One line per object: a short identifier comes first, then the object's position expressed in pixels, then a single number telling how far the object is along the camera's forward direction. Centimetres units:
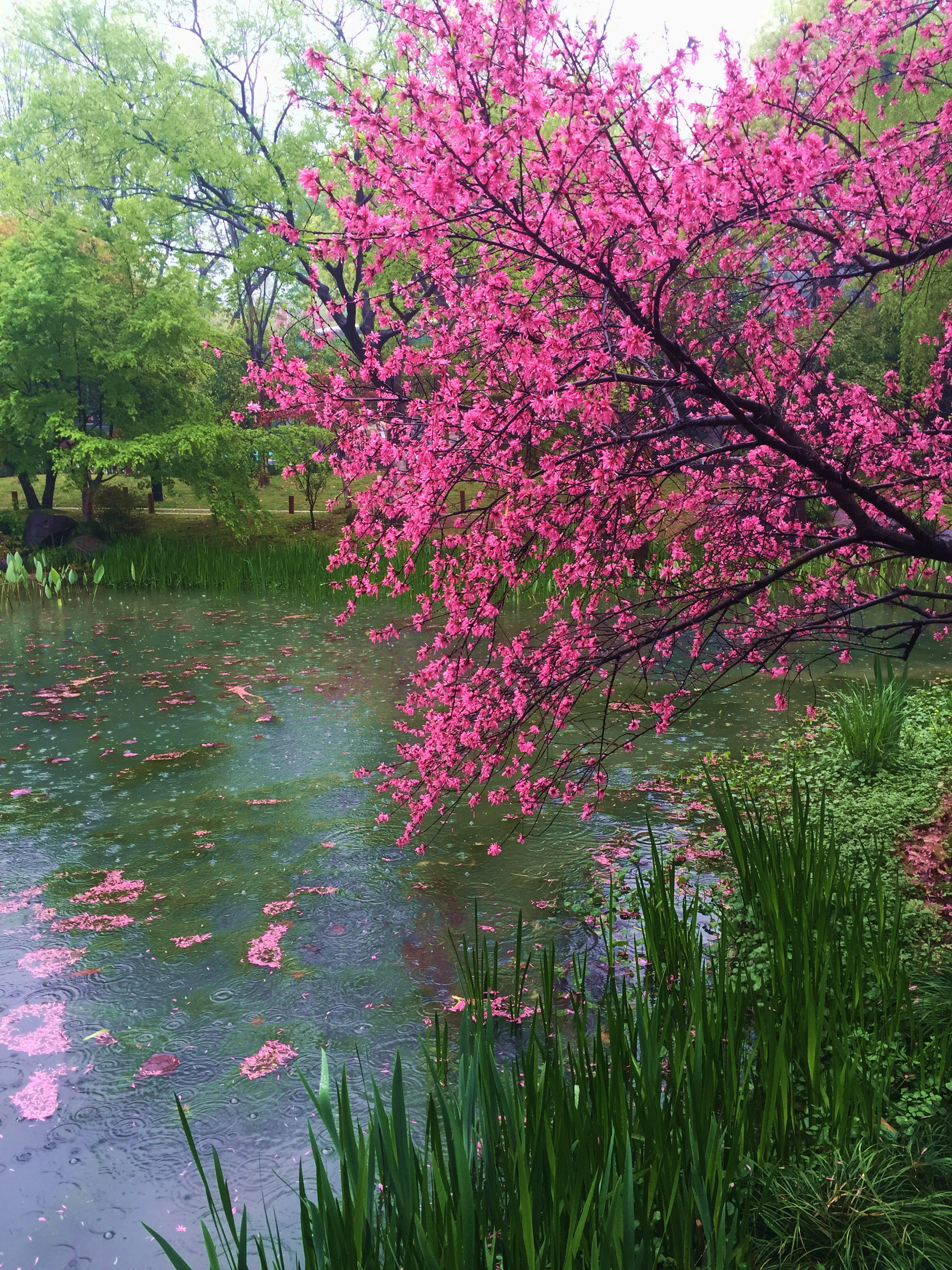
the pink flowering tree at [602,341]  362
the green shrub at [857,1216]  244
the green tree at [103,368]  1784
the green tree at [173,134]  2053
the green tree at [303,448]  2020
